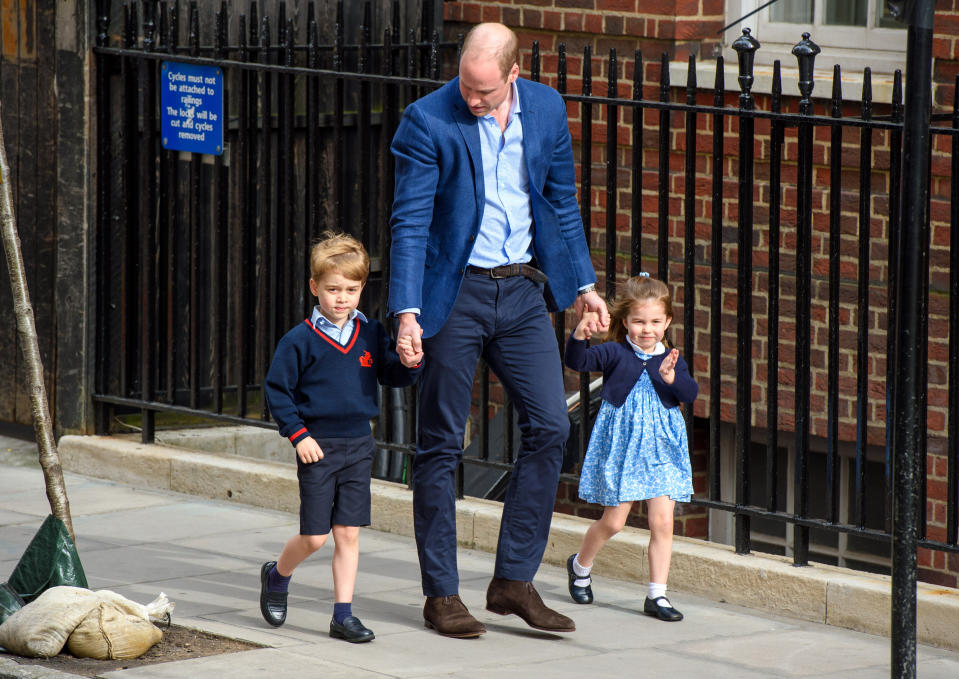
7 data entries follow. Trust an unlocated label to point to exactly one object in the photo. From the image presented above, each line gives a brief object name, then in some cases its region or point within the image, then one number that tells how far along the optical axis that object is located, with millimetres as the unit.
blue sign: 15758
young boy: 10898
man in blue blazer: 10727
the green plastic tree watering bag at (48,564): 10984
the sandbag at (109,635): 10461
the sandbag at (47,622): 10437
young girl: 11719
